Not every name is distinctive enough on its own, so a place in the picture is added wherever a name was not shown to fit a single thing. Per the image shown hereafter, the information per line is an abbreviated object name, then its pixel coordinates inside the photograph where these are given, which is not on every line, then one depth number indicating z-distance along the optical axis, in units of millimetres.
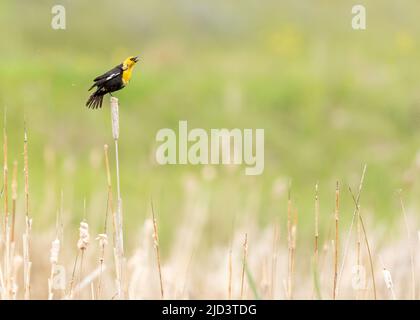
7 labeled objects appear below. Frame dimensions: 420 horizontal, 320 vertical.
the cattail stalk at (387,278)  5422
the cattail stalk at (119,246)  5011
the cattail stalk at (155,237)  5513
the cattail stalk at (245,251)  5383
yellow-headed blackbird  5559
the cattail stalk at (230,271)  5969
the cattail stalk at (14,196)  5587
